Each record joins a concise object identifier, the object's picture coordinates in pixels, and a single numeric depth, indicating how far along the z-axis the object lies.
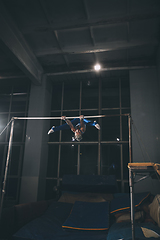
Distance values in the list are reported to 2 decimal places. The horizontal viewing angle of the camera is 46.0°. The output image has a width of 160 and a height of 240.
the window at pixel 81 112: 7.87
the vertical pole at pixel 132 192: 3.49
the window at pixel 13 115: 8.26
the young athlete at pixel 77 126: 5.62
